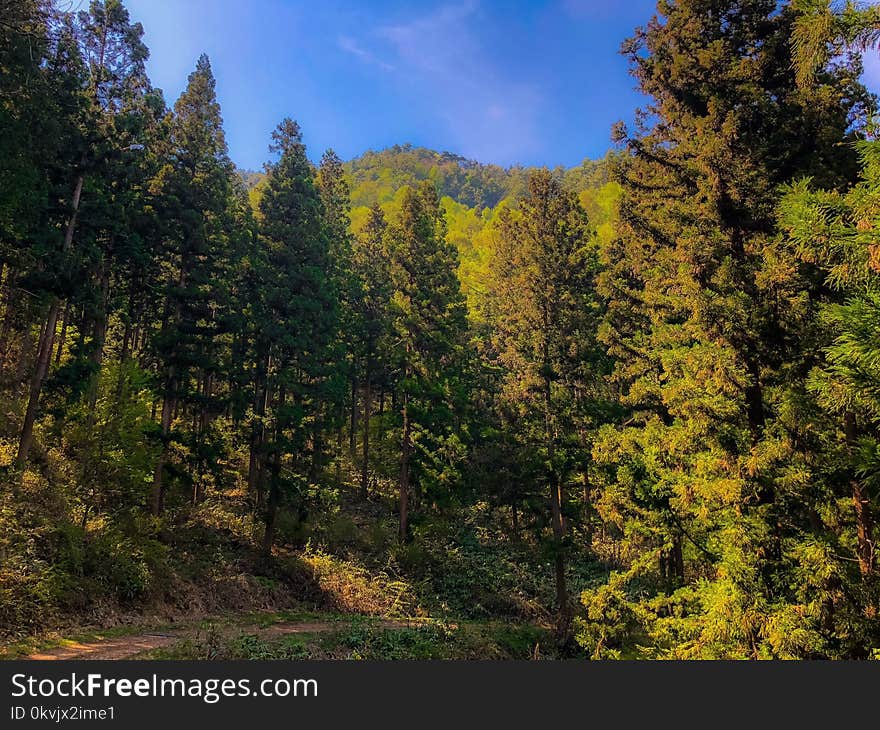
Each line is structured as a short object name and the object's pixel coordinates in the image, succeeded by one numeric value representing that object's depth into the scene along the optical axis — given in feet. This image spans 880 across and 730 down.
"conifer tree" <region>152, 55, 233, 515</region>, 68.85
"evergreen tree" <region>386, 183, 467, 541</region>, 89.51
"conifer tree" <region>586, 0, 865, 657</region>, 26.71
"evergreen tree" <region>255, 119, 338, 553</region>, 72.74
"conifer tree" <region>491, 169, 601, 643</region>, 67.36
